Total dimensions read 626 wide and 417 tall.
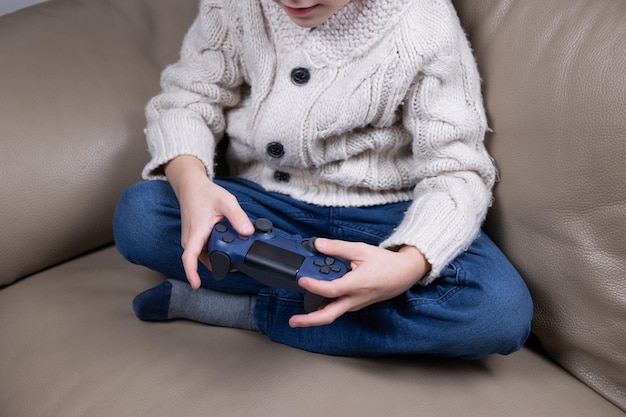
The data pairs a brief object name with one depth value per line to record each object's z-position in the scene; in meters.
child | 0.66
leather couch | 0.64
